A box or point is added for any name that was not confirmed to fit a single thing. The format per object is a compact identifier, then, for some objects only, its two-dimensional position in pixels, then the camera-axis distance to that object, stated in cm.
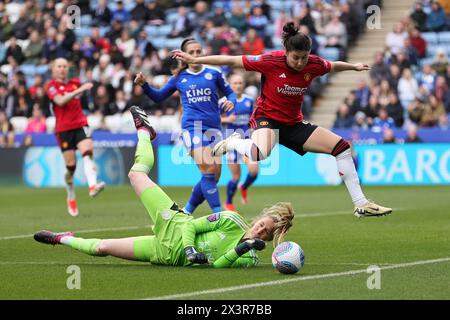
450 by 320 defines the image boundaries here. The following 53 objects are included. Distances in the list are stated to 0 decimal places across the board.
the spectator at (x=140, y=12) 3281
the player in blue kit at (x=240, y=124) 1966
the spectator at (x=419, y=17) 2895
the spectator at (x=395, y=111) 2714
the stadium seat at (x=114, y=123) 2923
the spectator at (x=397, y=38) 2878
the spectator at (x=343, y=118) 2755
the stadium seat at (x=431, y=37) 2891
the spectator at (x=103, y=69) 3130
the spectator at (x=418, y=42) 2845
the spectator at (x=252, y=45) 2955
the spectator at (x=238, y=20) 3117
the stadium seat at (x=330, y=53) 2934
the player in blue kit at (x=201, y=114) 1479
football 972
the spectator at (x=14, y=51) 3322
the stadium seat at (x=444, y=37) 2886
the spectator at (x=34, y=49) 3344
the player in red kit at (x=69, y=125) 1853
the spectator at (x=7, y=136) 2909
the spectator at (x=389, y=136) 2620
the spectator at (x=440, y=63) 2755
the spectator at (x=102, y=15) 3350
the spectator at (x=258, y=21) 3081
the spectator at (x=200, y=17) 3170
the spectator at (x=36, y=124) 2958
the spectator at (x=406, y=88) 2759
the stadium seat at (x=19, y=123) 3054
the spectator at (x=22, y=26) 3425
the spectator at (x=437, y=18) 2888
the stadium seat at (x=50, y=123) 2965
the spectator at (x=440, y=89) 2695
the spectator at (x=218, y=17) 3127
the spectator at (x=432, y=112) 2678
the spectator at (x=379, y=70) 2792
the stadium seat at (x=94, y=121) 2914
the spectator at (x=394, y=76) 2772
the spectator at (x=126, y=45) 3183
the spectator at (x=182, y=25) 3175
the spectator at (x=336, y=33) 2948
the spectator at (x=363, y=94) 2778
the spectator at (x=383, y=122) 2691
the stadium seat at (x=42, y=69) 3266
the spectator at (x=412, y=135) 2595
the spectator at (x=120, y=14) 3325
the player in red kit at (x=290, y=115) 1206
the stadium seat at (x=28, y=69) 3319
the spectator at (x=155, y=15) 3266
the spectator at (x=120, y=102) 3010
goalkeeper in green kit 991
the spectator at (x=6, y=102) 3128
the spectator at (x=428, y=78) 2725
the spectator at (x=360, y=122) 2714
